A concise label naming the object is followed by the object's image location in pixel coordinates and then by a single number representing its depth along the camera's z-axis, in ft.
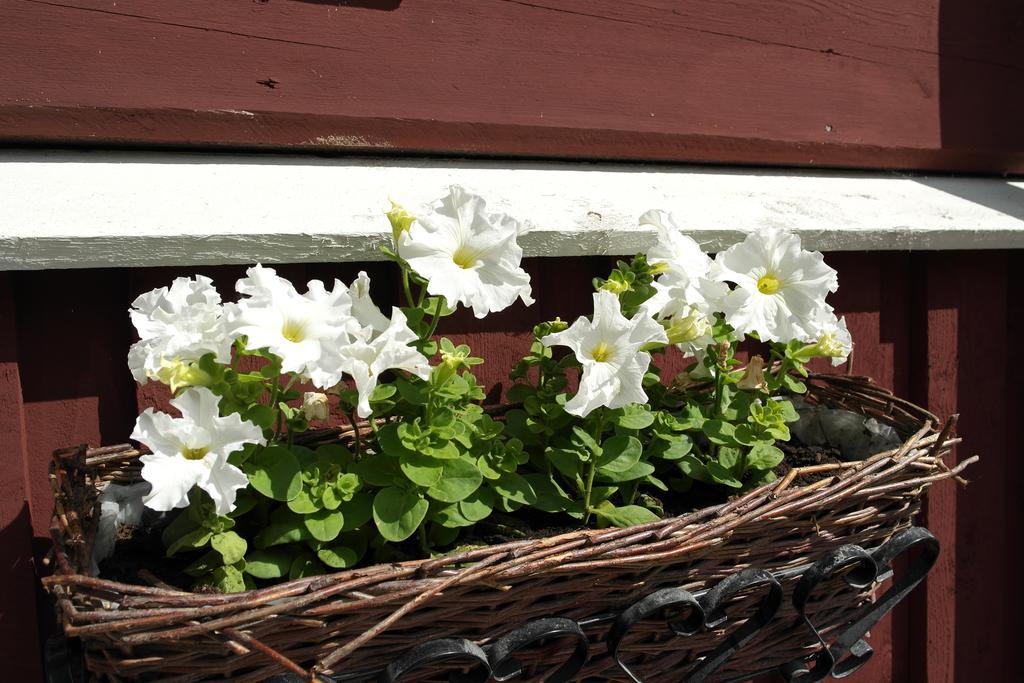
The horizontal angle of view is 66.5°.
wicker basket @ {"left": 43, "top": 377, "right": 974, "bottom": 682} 2.43
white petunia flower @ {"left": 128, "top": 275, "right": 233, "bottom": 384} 2.65
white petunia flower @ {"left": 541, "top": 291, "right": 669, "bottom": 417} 3.01
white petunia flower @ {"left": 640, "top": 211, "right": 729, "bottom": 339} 3.42
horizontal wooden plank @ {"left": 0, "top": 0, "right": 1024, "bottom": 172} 3.68
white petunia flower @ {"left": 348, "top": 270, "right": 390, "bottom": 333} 3.02
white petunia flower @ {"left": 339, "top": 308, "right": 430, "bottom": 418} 2.75
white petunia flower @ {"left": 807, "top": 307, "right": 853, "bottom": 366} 3.72
